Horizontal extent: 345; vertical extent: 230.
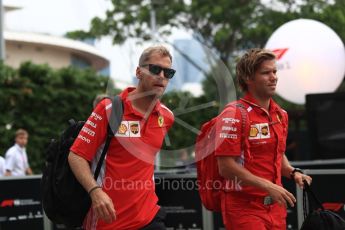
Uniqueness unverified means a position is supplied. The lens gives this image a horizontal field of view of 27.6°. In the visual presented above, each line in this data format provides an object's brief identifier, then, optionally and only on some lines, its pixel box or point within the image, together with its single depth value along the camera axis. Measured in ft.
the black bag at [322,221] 13.62
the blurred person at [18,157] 43.98
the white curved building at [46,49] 214.28
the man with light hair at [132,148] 13.60
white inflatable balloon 39.70
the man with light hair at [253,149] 13.64
